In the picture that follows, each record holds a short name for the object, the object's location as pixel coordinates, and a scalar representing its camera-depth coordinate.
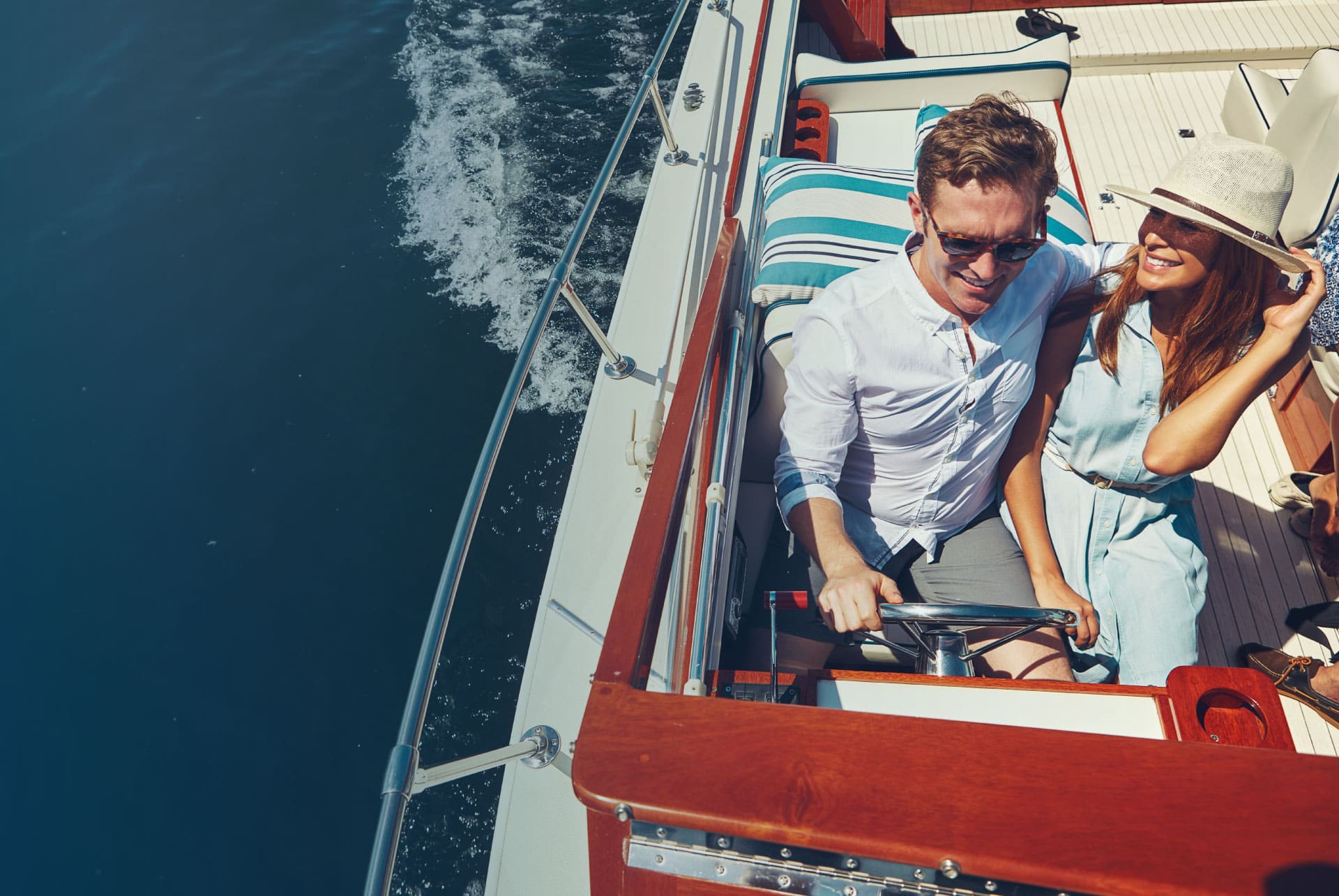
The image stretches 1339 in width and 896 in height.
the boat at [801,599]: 0.73
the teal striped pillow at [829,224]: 1.98
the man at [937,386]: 1.27
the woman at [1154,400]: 1.32
